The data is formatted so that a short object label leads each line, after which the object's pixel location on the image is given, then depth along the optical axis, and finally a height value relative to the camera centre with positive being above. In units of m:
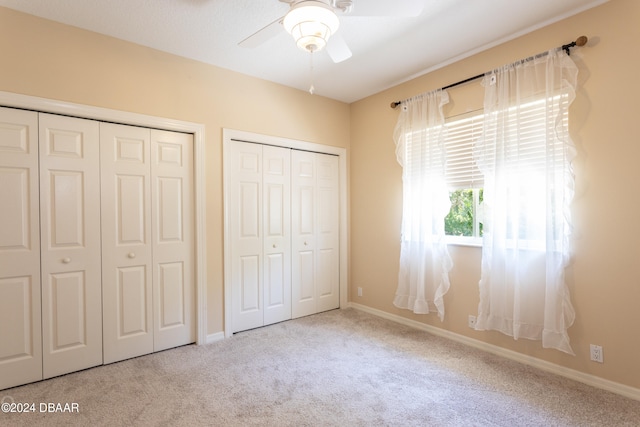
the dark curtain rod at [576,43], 2.28 +1.19
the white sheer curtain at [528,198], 2.38 +0.09
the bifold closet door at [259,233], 3.38 -0.23
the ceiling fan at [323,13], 1.58 +0.99
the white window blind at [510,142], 2.46 +0.57
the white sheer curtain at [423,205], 3.17 +0.06
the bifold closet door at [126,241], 2.68 -0.24
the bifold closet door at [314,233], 3.87 -0.26
